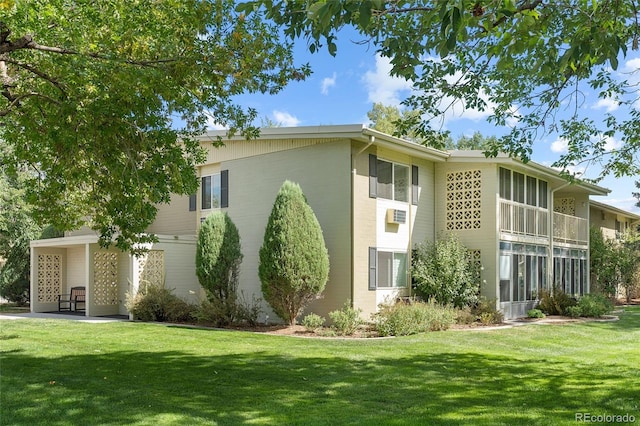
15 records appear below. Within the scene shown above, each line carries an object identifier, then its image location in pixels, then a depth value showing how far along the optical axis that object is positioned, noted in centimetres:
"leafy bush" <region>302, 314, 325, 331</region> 1530
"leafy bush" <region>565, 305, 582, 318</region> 2053
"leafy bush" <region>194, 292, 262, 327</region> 1672
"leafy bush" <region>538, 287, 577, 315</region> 2127
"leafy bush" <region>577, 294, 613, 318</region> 2053
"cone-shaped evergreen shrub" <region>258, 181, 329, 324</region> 1550
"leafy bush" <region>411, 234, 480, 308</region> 1809
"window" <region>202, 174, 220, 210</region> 2073
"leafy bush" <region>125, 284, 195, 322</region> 1814
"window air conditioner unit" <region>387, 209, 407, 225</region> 1803
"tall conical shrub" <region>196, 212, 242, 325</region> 1691
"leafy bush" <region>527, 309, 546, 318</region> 2003
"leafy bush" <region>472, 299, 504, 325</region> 1762
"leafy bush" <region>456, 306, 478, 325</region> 1716
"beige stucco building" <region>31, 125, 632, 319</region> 1694
